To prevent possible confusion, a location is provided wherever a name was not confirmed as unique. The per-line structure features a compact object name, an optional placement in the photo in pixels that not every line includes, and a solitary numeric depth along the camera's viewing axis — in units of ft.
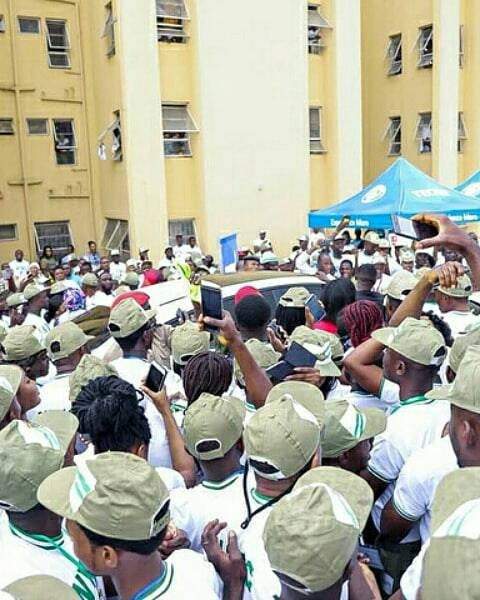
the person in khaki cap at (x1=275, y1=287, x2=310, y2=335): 16.17
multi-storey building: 51.67
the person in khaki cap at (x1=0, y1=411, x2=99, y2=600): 7.21
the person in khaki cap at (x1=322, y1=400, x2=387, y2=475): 8.76
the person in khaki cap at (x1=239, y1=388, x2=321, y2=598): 7.27
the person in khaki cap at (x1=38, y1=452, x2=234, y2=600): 6.15
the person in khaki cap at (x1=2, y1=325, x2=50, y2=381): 13.82
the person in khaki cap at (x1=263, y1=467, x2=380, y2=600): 5.50
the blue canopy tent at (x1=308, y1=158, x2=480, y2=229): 30.76
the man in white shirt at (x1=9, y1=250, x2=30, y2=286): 46.30
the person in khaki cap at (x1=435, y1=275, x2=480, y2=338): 15.66
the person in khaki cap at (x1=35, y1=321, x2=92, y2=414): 14.07
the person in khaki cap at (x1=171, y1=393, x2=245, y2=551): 8.34
